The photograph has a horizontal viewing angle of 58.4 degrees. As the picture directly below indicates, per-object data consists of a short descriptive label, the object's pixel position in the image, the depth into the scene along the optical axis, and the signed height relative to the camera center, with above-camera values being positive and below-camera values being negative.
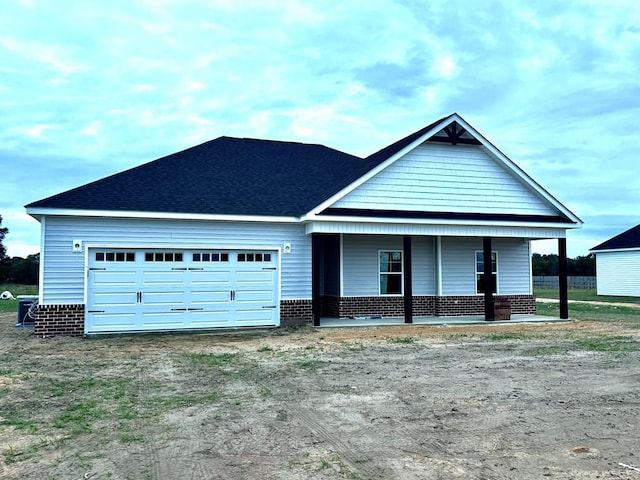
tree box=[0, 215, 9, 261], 61.00 +3.46
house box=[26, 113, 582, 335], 15.82 +1.24
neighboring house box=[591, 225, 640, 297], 36.38 +0.67
